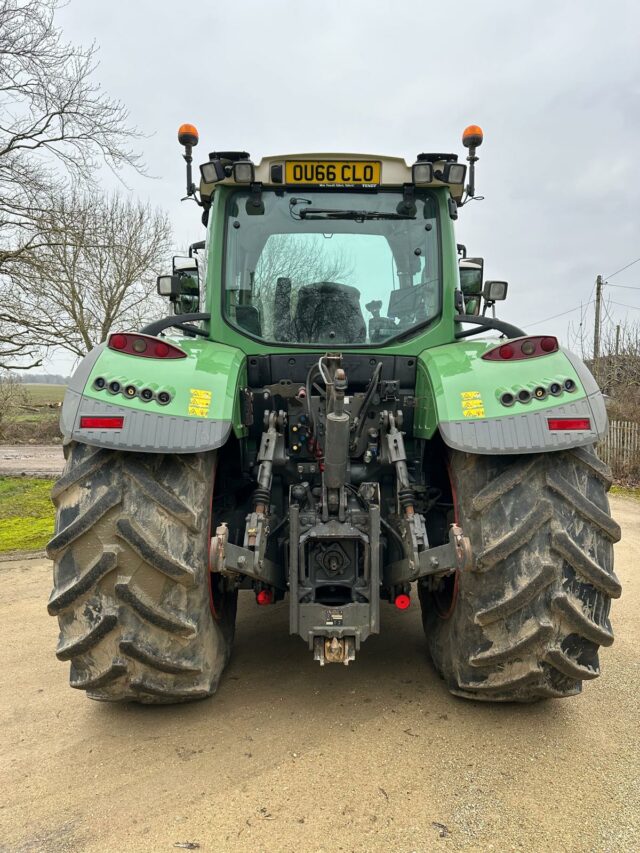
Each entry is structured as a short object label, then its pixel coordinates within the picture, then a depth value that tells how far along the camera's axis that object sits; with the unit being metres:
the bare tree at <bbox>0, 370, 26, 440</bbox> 17.42
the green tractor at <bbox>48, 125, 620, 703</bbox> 2.30
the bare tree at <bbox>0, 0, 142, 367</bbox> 7.91
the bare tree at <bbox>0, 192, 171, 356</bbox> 9.34
